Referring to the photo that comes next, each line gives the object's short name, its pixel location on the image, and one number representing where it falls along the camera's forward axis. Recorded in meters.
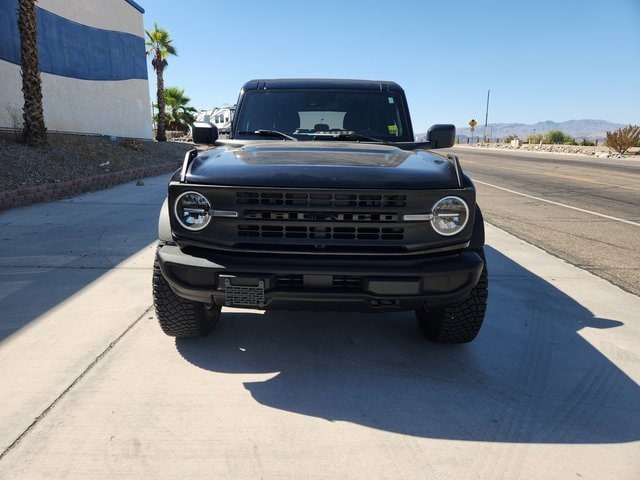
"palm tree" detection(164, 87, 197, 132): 36.62
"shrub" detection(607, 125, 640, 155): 33.62
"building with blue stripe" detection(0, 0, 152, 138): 13.46
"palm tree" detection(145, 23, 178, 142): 26.92
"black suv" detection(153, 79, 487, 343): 2.55
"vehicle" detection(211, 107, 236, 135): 29.38
